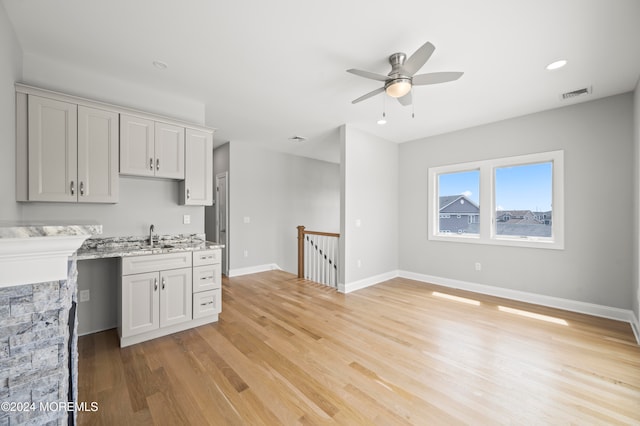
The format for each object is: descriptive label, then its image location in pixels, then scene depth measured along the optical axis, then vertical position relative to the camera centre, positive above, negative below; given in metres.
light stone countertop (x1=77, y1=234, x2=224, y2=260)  2.46 -0.37
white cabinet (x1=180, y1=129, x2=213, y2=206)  3.15 +0.53
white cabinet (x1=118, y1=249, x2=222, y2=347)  2.51 -0.85
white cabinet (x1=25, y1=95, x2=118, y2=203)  2.29 +0.57
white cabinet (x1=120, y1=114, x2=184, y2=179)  2.74 +0.72
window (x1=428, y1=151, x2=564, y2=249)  3.66 +0.18
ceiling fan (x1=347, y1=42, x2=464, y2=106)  2.16 +1.18
